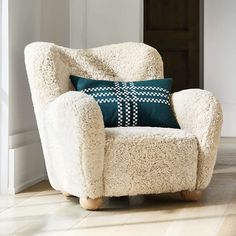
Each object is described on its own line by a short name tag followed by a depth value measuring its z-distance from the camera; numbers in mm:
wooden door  6598
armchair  3269
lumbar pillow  3724
